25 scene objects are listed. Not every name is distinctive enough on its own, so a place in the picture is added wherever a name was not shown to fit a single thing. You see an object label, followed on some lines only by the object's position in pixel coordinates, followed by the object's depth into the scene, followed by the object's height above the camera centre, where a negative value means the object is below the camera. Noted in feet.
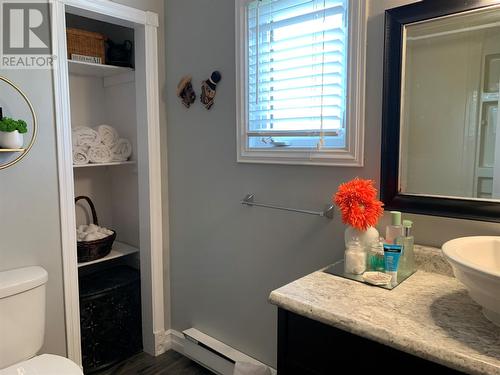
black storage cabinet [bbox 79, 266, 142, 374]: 7.14 -3.27
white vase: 4.36 -0.98
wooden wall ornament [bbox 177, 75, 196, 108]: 6.99 +1.04
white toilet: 5.08 -2.54
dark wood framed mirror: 4.01 +0.43
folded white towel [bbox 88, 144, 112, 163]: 7.68 -0.12
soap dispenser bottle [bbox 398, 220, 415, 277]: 4.28 -1.14
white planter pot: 5.44 +0.13
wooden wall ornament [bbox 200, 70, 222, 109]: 6.53 +1.01
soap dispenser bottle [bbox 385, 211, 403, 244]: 4.33 -0.91
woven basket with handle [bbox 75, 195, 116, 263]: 7.34 -1.95
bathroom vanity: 2.88 -1.46
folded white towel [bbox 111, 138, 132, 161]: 8.12 -0.04
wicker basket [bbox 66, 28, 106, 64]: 7.27 +2.03
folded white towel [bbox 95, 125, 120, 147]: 7.93 +0.27
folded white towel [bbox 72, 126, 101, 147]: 7.55 +0.22
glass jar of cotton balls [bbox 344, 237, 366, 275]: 4.27 -1.22
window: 4.98 +0.96
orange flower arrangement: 4.29 -0.65
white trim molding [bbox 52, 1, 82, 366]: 6.06 -0.67
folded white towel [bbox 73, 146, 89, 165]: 7.47 -0.13
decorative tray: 3.97 -1.41
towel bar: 5.33 -0.89
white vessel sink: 2.83 -0.99
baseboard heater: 6.70 -3.68
